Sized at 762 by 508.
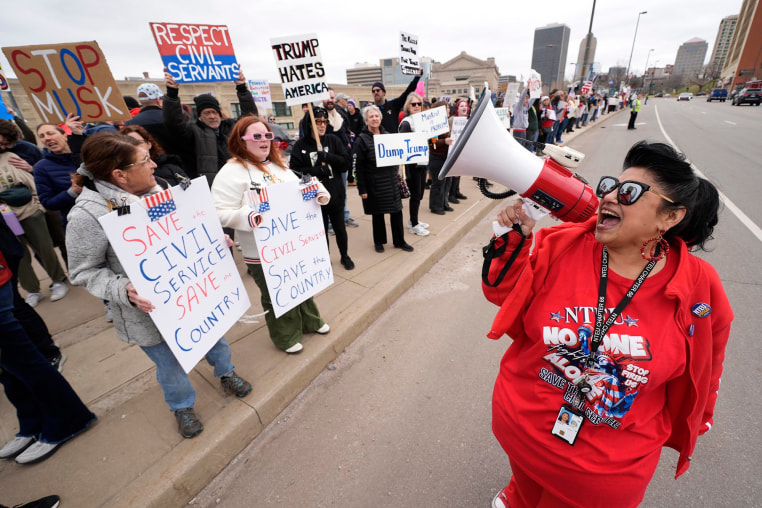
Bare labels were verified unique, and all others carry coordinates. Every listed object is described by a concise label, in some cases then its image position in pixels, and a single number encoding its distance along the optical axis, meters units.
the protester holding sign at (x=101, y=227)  1.58
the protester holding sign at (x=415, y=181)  5.06
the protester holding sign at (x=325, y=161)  3.57
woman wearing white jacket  2.30
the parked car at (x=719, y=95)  40.78
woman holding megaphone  1.07
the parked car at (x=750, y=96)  28.16
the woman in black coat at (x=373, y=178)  4.12
